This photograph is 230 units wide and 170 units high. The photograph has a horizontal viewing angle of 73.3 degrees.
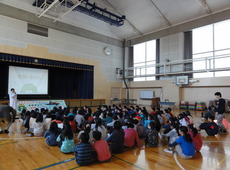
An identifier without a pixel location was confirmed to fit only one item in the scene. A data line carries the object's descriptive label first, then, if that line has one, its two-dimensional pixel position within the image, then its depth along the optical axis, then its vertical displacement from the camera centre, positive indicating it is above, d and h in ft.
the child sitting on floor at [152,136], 11.55 -3.52
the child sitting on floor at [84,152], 8.29 -3.44
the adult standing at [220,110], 15.75 -2.06
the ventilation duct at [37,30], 31.24 +12.16
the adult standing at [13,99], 23.55 -1.73
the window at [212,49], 31.42 +8.87
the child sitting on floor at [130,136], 10.98 -3.39
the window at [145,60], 43.14 +8.56
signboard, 27.21 -3.08
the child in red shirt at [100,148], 8.70 -3.37
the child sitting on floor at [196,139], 10.39 -3.35
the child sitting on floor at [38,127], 13.50 -3.46
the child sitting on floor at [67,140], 9.87 -3.34
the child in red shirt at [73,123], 13.99 -3.29
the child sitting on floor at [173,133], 11.13 -3.21
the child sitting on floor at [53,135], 11.41 -3.51
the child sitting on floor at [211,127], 14.69 -3.59
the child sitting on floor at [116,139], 9.95 -3.24
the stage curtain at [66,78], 33.43 +2.65
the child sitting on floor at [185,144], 9.22 -3.32
